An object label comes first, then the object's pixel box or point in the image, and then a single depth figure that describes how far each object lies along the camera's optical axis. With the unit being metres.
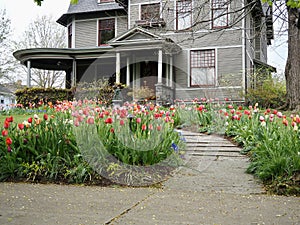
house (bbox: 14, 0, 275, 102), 16.16
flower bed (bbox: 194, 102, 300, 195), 3.71
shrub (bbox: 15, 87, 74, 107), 16.44
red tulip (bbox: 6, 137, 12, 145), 4.16
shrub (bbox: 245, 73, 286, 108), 13.52
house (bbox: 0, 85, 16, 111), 44.34
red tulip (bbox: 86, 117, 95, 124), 4.20
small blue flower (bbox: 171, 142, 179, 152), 4.87
